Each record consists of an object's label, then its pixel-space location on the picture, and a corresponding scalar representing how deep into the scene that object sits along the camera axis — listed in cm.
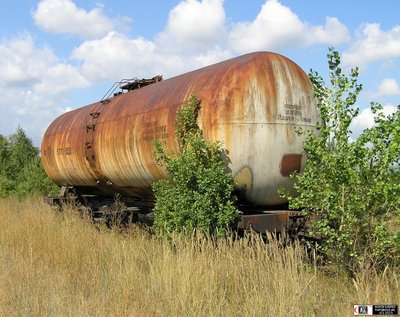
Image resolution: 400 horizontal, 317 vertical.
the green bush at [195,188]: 645
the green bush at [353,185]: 496
